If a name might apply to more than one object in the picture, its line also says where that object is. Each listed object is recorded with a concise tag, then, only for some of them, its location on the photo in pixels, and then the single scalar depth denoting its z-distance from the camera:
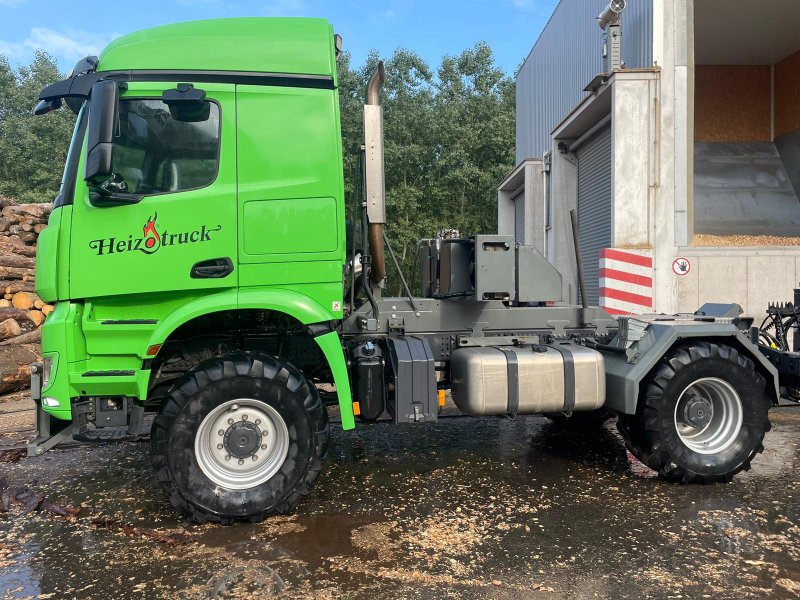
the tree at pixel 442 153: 31.66
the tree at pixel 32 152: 34.22
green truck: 4.09
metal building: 9.98
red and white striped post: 9.95
